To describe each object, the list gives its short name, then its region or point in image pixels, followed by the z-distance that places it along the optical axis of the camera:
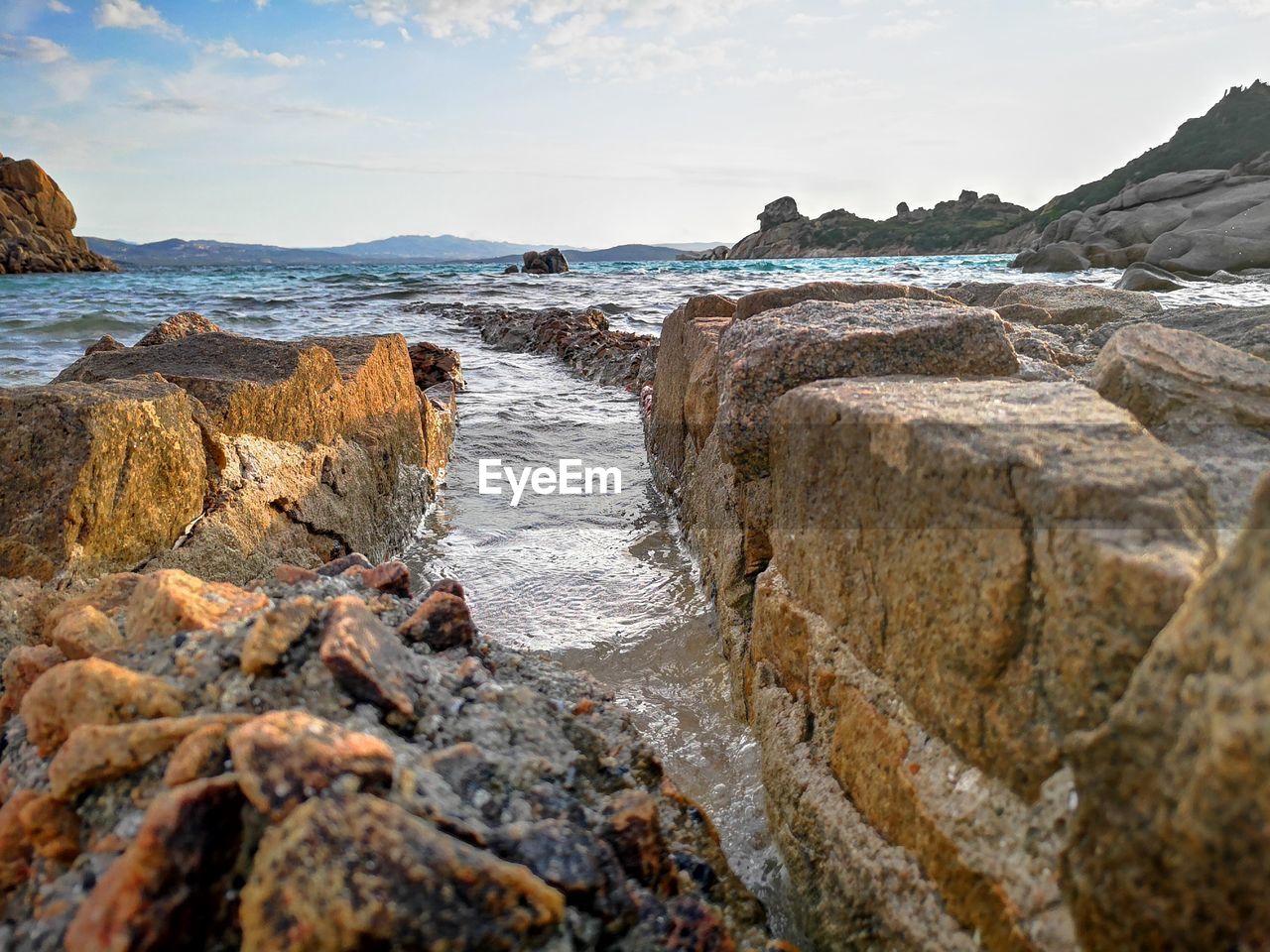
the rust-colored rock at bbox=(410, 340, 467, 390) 5.97
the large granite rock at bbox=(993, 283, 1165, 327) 3.47
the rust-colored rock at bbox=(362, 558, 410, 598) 0.66
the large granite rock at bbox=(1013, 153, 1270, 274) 14.71
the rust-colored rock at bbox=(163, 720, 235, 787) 0.39
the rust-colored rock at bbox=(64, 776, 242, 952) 0.33
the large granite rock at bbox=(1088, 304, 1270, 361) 0.88
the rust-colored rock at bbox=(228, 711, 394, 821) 0.36
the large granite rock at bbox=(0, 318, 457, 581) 0.70
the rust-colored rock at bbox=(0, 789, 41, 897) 0.39
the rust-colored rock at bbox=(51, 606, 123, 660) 0.51
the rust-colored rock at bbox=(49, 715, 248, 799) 0.41
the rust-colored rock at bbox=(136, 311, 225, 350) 3.24
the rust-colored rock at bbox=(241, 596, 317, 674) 0.46
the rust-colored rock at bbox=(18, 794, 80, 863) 0.40
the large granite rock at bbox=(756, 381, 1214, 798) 0.34
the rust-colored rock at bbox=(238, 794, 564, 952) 0.32
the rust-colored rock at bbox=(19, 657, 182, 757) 0.44
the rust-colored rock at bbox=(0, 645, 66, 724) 0.52
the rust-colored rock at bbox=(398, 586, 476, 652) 0.60
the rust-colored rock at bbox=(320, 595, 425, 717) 0.47
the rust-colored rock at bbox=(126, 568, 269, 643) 0.51
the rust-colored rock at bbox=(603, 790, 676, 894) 0.45
